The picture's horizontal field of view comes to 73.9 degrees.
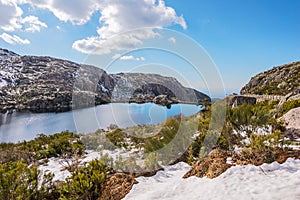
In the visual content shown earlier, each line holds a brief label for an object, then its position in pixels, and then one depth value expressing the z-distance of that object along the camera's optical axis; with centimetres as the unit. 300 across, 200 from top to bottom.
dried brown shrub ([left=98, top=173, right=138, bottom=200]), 441
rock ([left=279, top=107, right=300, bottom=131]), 817
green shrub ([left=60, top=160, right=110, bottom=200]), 445
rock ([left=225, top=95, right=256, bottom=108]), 1675
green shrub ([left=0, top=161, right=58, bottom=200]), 429
